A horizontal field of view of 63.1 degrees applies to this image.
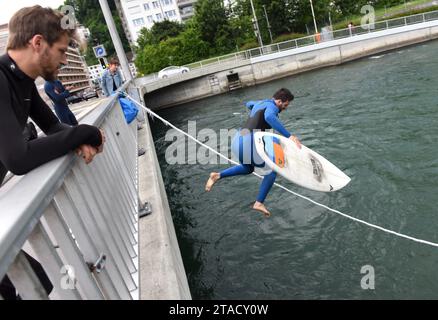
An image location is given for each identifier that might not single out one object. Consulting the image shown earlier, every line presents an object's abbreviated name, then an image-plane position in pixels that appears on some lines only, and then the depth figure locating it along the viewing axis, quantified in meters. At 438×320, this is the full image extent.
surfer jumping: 6.83
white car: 36.28
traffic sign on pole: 19.63
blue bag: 8.60
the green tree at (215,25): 55.09
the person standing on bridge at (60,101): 8.25
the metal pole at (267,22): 54.40
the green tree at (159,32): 62.91
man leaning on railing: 1.75
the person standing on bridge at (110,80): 12.15
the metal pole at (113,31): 14.78
